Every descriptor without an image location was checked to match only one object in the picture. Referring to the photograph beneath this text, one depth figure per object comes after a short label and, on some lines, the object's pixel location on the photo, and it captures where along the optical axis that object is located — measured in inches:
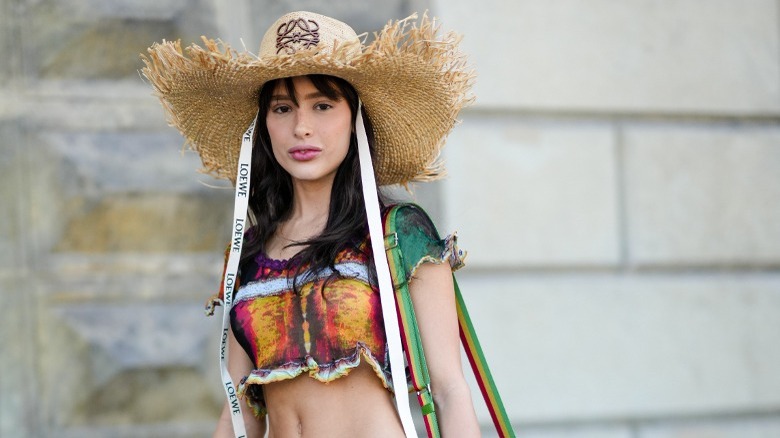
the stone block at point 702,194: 441.7
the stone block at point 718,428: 441.7
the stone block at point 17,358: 408.2
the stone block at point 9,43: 412.8
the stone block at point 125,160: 416.2
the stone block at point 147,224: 416.2
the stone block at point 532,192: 422.6
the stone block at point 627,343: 425.4
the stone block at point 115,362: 412.2
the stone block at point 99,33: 416.8
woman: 236.1
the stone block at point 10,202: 411.2
